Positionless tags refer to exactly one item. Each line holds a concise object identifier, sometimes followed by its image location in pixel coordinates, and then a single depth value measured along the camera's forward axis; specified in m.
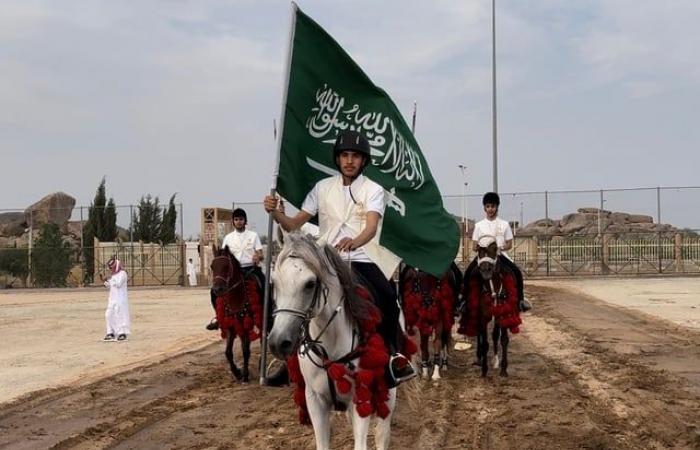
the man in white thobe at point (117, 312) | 16.91
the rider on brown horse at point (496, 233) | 11.18
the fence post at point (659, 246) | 40.75
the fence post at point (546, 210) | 46.50
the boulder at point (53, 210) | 55.25
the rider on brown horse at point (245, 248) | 11.23
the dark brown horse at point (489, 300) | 10.70
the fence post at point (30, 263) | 44.69
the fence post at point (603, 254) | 40.91
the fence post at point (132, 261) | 43.09
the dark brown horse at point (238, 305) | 10.82
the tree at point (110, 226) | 53.06
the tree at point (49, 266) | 44.56
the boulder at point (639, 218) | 46.16
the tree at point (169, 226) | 57.78
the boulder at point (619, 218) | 46.69
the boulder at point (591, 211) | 46.45
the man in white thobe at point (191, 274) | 39.34
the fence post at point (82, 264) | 44.91
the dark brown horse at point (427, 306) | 10.86
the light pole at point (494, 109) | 32.62
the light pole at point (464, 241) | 33.97
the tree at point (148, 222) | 55.59
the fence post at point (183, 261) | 40.78
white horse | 4.15
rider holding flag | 5.20
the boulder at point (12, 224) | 59.41
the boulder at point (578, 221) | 47.28
